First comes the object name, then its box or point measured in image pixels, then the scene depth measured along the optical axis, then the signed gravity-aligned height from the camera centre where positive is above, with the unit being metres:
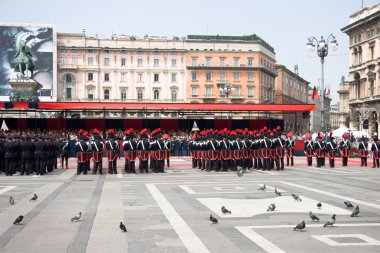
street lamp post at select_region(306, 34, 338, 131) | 30.67 +5.40
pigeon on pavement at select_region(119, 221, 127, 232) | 10.28 -1.60
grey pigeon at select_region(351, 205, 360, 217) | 11.97 -1.56
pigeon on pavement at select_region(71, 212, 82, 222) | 11.42 -1.58
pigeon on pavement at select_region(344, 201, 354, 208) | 13.24 -1.53
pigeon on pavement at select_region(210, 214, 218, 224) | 11.03 -1.59
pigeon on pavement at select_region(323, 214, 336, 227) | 10.78 -1.62
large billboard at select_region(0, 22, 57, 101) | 90.69 +15.80
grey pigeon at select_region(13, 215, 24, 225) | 11.05 -1.57
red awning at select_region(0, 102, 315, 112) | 42.41 +2.98
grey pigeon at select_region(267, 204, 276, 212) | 12.68 -1.53
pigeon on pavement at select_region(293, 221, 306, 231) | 10.22 -1.59
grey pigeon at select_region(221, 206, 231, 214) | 12.21 -1.56
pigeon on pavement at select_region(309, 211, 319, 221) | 11.27 -1.57
